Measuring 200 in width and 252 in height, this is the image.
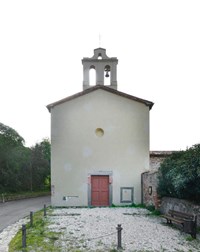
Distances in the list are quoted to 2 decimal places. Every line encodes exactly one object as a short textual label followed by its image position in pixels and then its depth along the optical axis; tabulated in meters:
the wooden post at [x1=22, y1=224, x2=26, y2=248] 8.53
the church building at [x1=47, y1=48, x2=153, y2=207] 18.22
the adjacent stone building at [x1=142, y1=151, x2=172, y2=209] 15.49
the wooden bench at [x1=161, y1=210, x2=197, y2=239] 9.47
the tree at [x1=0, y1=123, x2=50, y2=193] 29.89
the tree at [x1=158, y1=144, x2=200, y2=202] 11.02
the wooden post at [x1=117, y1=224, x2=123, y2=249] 8.36
